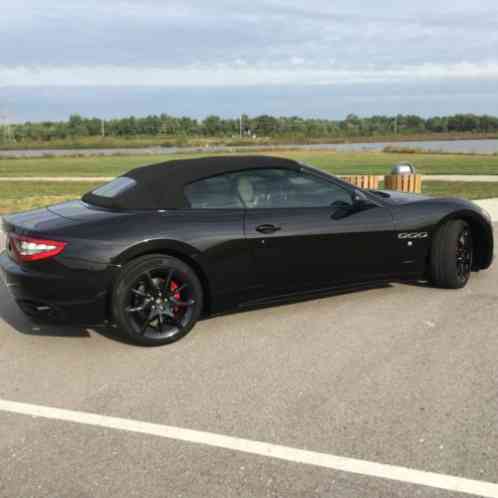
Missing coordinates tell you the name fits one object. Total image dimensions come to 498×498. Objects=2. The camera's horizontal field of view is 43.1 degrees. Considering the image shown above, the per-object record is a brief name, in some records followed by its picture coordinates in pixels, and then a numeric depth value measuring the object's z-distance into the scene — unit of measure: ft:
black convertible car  14.57
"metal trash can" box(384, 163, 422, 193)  42.27
